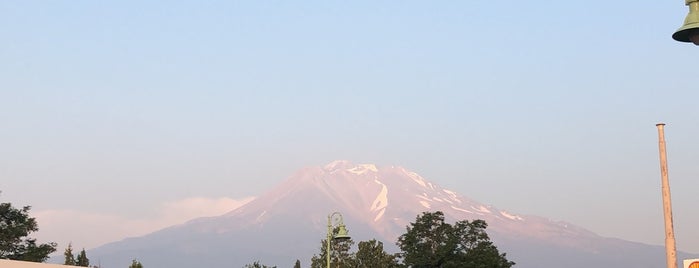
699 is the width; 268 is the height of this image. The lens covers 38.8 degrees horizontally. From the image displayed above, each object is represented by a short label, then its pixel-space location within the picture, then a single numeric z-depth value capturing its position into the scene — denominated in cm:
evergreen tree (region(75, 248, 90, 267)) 10470
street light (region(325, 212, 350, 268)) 3853
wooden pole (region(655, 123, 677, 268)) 1519
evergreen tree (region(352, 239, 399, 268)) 8462
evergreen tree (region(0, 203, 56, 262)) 7744
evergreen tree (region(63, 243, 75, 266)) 10259
